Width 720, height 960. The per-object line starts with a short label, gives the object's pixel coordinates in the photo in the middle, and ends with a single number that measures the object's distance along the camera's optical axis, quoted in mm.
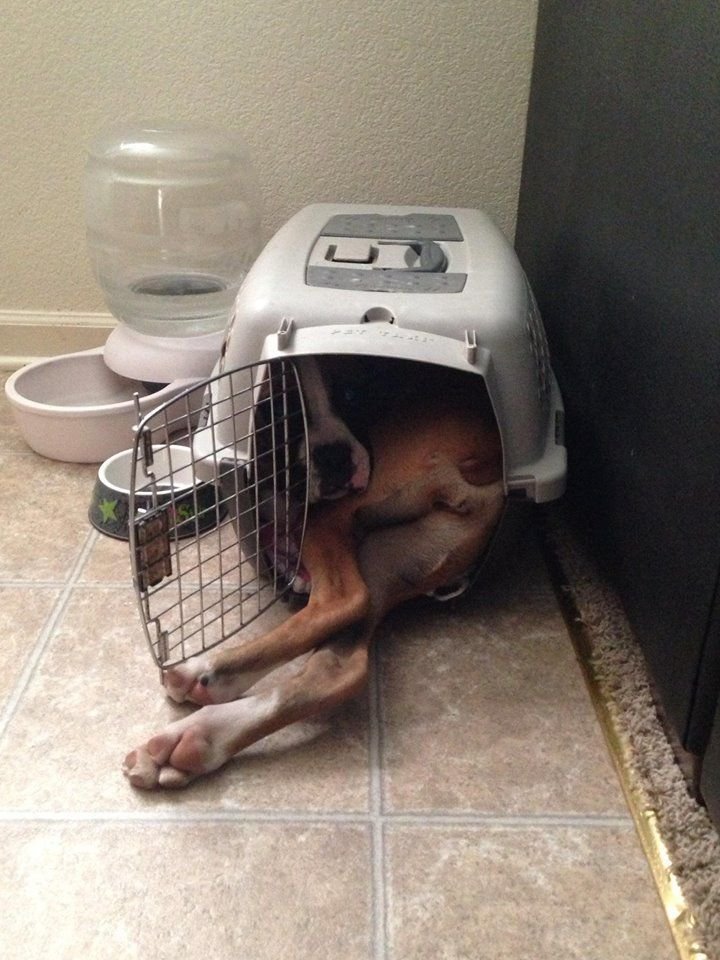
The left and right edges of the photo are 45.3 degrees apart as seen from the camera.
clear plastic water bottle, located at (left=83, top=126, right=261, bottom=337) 1591
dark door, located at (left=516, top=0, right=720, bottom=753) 759
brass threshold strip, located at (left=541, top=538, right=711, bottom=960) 711
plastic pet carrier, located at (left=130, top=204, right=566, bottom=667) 950
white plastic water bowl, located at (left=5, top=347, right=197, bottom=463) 1431
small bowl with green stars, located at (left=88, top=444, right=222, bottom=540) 1224
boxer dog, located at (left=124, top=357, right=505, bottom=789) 878
